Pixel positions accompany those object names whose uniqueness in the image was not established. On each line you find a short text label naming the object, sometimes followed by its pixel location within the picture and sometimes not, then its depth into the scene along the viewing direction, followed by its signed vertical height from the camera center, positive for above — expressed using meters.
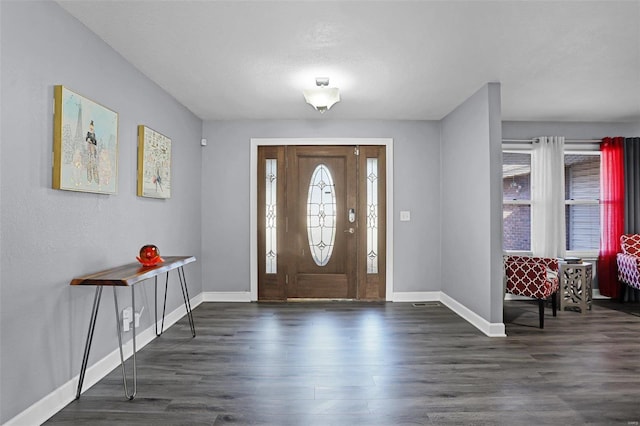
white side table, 4.62 -0.79
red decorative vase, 2.93 -0.27
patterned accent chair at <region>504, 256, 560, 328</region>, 3.99 -0.62
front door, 5.22 -0.02
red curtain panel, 5.20 +0.12
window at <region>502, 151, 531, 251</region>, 5.40 +0.31
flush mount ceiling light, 3.68 +1.20
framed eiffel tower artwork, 2.29 +0.49
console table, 2.35 -0.37
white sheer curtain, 5.18 +0.29
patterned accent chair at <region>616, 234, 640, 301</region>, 4.70 -0.51
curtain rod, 5.39 +1.11
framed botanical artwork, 3.41 +0.53
